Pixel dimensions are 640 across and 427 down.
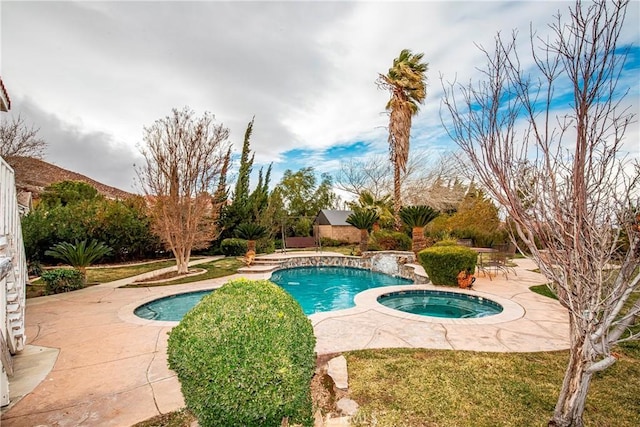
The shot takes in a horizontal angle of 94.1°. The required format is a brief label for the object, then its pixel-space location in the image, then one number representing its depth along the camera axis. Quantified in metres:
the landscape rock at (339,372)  3.35
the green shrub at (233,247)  17.81
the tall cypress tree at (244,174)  19.09
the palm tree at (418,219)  13.11
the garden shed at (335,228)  25.34
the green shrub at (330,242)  23.98
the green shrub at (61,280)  8.34
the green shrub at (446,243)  11.21
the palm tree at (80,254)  9.17
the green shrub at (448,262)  8.79
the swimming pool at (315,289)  7.58
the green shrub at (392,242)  18.47
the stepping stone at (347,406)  2.88
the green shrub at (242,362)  2.16
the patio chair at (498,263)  10.64
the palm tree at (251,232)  15.49
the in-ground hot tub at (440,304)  7.42
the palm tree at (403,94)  19.27
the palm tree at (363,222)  16.97
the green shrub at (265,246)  18.69
